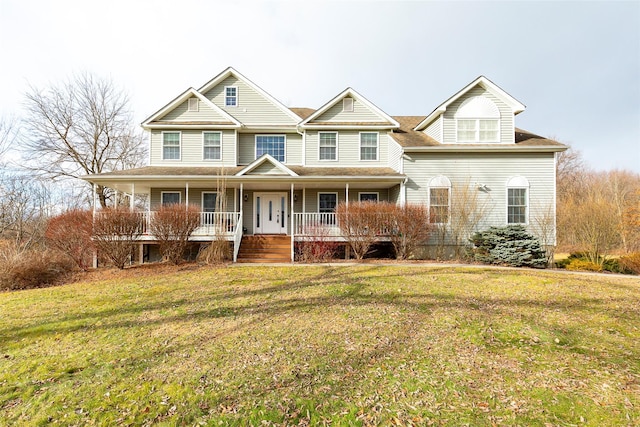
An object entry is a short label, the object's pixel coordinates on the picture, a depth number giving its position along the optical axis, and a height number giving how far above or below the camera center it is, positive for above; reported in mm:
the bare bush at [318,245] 12047 -1186
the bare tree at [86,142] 21016 +5505
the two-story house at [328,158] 13320 +2832
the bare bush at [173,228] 10797 -458
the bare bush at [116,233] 10266 -613
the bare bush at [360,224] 11742 -318
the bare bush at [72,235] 10727 -722
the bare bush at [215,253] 11195 -1409
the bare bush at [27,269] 9078 -1717
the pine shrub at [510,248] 11703 -1260
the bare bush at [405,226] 11812 -381
